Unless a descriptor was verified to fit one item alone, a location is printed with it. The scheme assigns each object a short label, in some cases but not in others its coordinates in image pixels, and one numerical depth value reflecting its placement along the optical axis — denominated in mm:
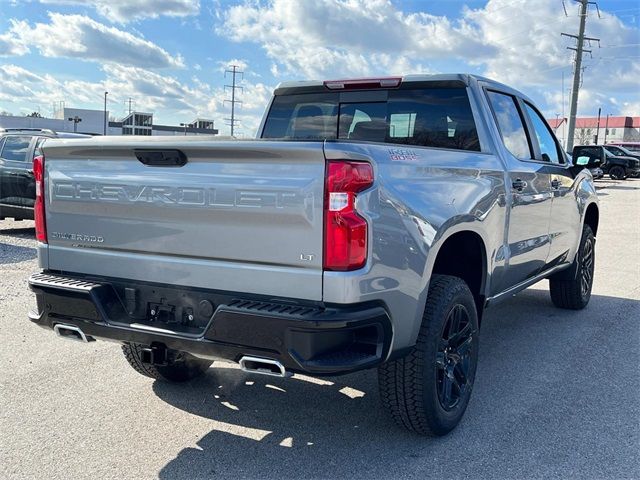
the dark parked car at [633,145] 65500
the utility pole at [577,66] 30891
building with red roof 99938
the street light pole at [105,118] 76012
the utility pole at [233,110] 82438
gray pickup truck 2797
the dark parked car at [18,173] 10656
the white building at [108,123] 78438
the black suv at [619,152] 34719
